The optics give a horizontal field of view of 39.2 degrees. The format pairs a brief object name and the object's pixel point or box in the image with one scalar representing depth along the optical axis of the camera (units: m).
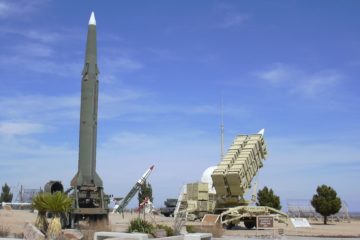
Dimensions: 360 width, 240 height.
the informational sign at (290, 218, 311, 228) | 30.52
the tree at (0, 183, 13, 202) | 79.69
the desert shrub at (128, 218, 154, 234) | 19.39
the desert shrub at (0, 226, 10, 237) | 21.27
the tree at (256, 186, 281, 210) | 48.73
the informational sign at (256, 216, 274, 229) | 26.99
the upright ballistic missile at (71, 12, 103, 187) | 28.02
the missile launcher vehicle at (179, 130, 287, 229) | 33.03
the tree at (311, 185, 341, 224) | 46.81
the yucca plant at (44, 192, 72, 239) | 20.38
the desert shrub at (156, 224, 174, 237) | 20.19
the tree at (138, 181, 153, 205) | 72.31
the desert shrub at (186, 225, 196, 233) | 25.69
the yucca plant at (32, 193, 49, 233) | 20.41
